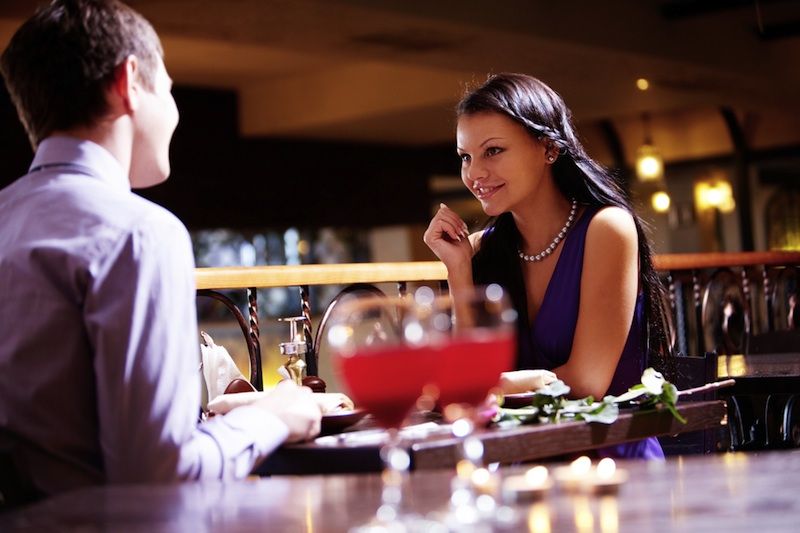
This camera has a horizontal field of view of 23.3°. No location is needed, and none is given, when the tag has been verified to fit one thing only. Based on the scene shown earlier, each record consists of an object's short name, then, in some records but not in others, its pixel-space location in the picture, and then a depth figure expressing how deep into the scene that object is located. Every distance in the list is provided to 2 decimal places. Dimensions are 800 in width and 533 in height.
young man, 1.93
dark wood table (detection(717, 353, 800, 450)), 3.21
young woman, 2.82
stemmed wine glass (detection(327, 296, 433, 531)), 1.69
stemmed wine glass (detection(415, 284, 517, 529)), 1.69
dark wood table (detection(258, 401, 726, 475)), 2.09
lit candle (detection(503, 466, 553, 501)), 1.69
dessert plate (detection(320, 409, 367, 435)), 2.27
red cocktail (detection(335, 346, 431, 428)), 1.69
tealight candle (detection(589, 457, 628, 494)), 1.70
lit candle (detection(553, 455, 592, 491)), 1.72
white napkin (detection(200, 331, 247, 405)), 2.59
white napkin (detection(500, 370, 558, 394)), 2.52
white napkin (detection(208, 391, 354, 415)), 2.30
